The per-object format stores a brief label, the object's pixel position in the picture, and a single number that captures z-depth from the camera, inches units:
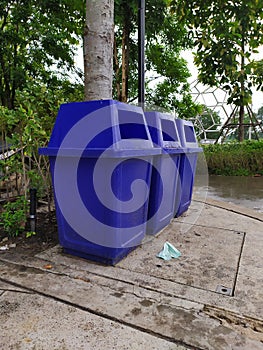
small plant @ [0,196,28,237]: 90.0
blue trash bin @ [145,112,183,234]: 96.3
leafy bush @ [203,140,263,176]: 299.7
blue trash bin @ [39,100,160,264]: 71.2
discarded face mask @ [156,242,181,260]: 81.9
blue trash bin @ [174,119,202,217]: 120.0
